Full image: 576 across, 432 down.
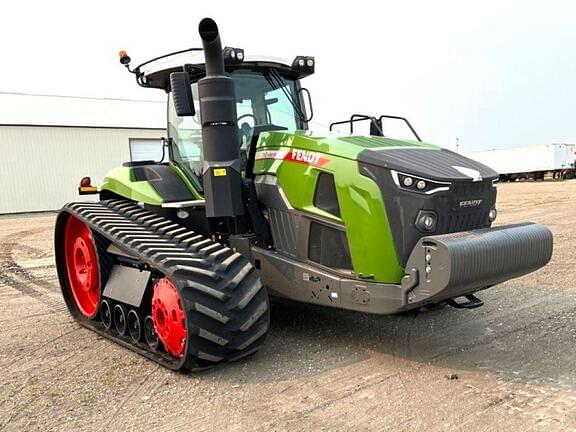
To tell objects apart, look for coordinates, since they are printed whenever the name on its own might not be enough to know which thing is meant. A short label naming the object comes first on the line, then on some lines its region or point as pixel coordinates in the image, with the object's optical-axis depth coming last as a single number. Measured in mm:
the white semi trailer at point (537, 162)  44781
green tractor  3932
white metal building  25238
